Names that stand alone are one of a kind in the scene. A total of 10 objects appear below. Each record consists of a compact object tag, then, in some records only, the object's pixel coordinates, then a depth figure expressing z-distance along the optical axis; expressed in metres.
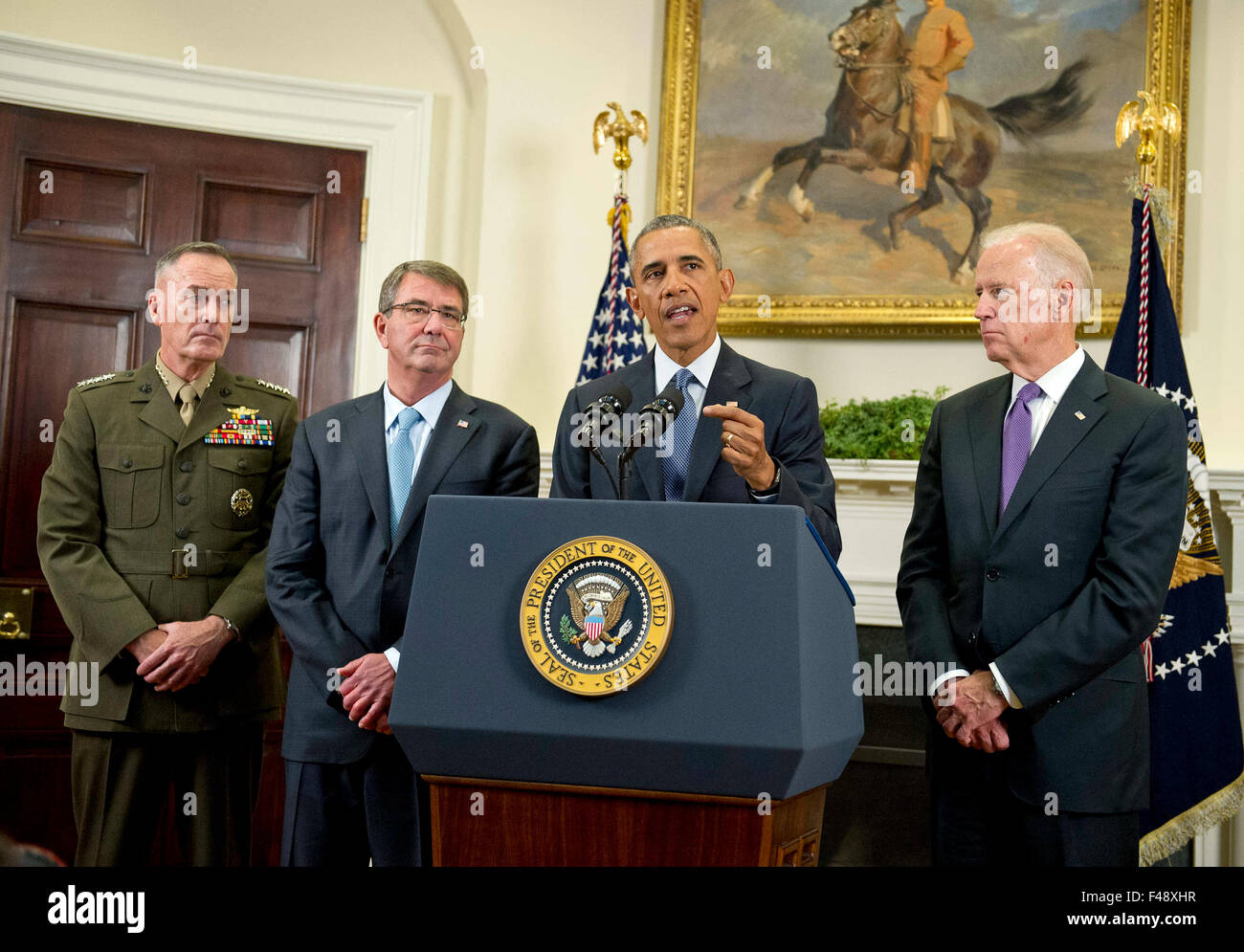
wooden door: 3.95
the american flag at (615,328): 4.22
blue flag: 3.37
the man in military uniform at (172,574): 2.60
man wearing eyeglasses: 2.30
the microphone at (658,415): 1.80
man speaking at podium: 2.12
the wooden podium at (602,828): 1.50
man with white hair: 2.07
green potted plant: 4.03
